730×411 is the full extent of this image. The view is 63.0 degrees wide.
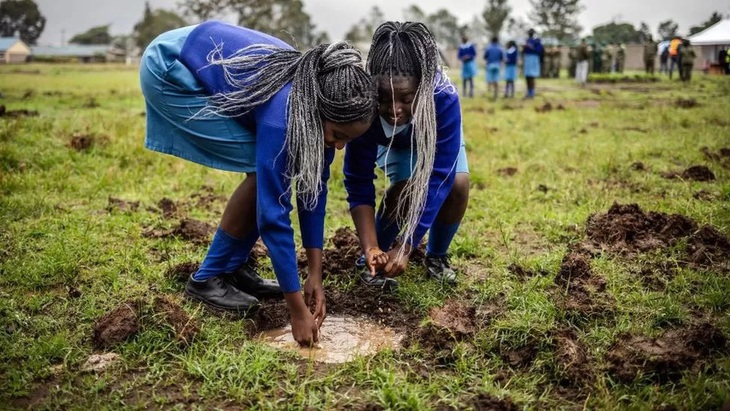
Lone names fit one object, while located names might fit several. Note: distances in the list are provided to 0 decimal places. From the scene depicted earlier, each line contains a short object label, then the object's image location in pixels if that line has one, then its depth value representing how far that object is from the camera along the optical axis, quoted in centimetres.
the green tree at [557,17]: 6056
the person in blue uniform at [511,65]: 1448
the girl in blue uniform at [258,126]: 228
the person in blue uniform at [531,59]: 1452
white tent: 2462
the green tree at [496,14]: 5669
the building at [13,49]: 5937
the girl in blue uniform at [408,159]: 253
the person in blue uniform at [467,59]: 1460
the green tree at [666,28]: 7175
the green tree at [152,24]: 6806
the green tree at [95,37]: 10419
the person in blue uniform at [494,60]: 1483
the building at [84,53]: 6544
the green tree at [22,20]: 6756
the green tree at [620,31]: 6122
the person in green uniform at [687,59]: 2045
